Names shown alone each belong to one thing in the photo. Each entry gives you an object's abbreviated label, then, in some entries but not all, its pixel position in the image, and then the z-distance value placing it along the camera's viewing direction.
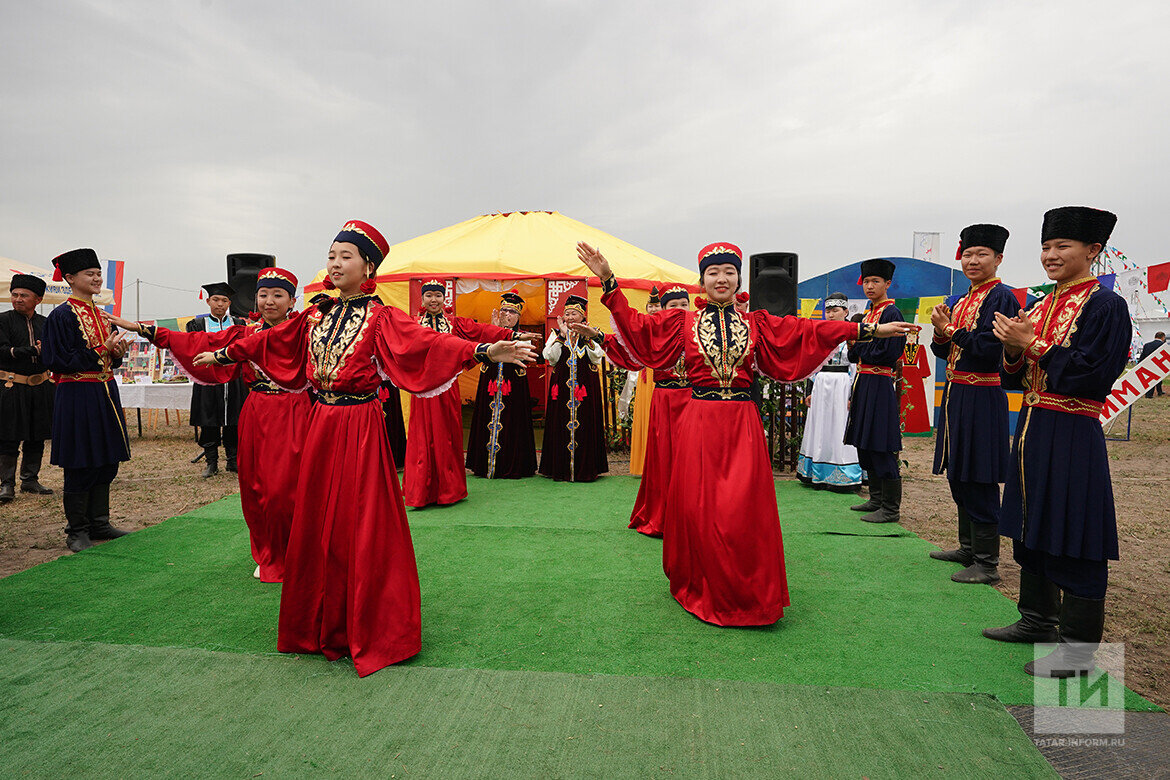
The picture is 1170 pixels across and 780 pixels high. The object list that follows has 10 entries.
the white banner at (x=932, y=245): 12.55
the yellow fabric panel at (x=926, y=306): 10.99
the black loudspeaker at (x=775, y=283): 4.84
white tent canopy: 10.65
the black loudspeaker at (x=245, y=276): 4.79
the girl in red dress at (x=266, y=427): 3.66
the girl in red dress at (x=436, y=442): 5.75
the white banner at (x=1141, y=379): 6.70
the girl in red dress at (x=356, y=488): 2.77
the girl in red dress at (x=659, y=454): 4.78
